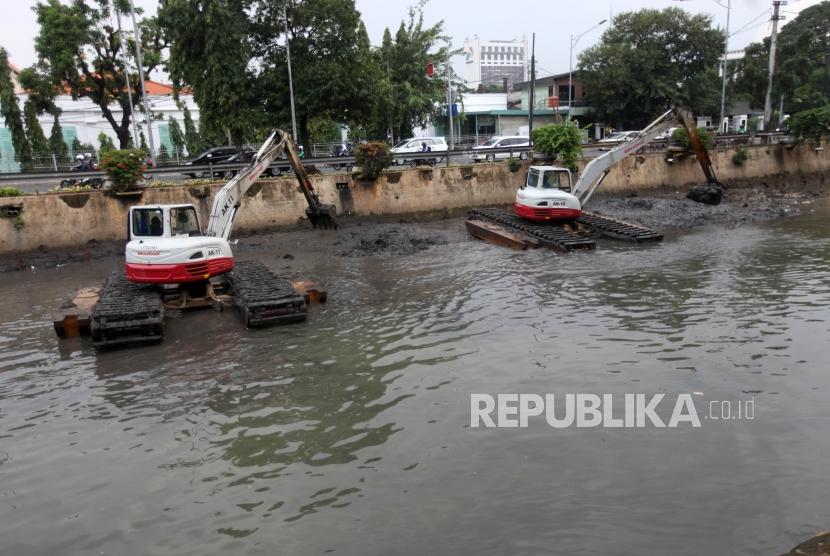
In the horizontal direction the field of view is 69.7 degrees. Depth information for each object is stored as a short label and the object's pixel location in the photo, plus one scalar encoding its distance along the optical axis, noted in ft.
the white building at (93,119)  131.95
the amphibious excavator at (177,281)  32.76
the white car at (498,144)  88.63
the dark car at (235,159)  75.56
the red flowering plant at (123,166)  61.41
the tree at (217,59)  80.74
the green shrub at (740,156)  100.27
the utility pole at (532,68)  93.25
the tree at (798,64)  142.72
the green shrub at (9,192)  59.82
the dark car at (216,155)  93.97
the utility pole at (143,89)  82.28
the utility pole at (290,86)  83.95
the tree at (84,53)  108.06
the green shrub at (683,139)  91.35
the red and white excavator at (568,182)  60.64
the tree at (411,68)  132.05
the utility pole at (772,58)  114.93
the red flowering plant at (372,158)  74.02
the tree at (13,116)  105.29
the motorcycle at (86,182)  68.88
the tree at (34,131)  107.76
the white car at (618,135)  136.87
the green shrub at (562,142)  80.59
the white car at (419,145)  107.45
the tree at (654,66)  164.14
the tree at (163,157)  115.79
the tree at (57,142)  114.27
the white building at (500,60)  380.33
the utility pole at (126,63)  110.27
